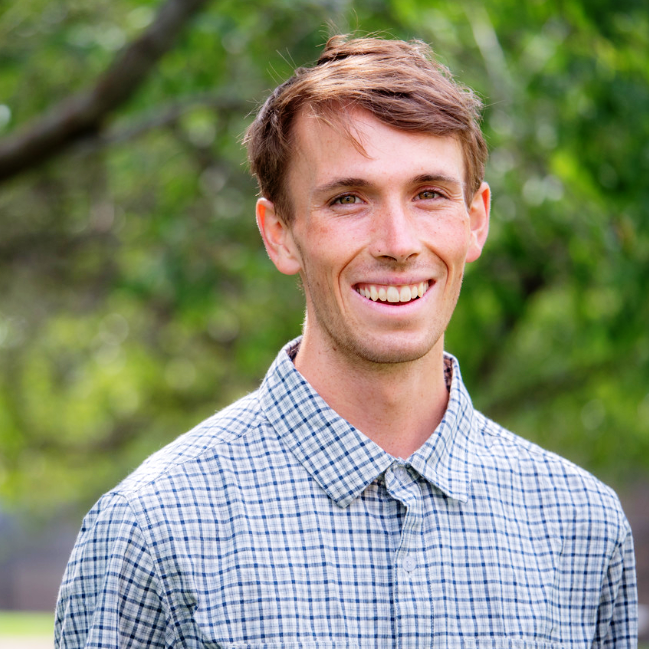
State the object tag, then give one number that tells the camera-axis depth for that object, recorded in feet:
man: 6.89
